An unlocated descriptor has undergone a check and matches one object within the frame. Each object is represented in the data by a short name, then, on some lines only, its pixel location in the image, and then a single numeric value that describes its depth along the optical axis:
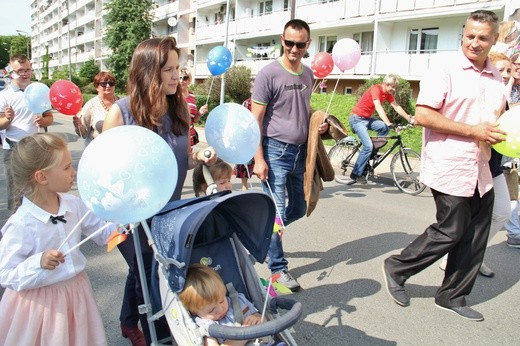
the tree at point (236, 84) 24.44
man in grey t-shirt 3.72
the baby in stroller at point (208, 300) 2.09
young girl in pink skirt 2.10
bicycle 8.02
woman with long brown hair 2.47
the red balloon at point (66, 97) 5.45
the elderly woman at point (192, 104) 7.01
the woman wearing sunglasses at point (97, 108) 4.88
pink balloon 6.39
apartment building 20.14
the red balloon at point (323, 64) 7.22
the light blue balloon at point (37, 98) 4.91
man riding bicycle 7.90
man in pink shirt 3.15
